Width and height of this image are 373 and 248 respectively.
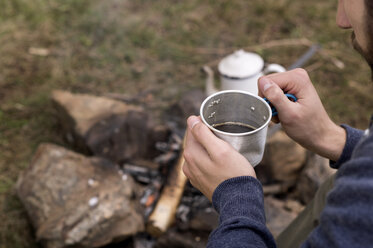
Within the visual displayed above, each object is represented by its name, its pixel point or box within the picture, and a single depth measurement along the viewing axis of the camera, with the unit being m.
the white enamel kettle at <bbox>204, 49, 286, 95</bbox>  2.46
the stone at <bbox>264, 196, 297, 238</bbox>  2.27
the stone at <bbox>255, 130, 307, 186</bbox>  2.61
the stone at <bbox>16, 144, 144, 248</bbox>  2.19
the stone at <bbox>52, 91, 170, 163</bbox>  2.72
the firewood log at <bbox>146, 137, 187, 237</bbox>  2.33
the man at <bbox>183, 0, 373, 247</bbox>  0.78
